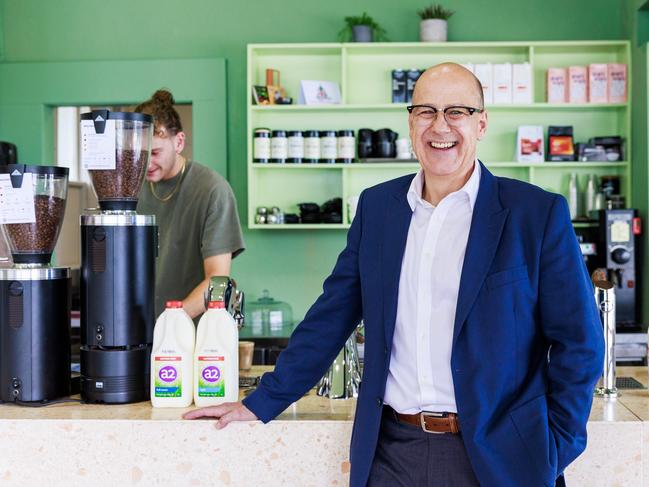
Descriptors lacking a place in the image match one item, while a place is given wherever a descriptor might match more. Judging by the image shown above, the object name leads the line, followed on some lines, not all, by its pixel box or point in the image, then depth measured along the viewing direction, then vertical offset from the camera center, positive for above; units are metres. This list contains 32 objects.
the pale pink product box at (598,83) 4.95 +0.85
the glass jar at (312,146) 5.03 +0.51
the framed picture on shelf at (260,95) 5.05 +0.80
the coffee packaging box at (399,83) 5.04 +0.87
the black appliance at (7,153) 5.04 +0.48
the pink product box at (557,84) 5.01 +0.86
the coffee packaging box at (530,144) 5.03 +0.52
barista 2.99 +0.08
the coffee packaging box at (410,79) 5.02 +0.89
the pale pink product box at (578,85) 4.98 +0.85
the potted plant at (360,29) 5.07 +1.20
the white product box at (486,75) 4.95 +0.90
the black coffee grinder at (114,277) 2.14 -0.10
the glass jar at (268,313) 5.11 -0.46
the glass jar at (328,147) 5.02 +0.50
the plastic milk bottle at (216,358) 2.08 -0.29
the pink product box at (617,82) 4.95 +0.86
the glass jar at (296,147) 5.02 +0.50
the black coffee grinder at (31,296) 2.14 -0.15
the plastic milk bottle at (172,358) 2.09 -0.29
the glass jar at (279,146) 5.00 +0.51
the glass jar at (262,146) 5.02 +0.51
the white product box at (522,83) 4.96 +0.85
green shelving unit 5.03 +0.72
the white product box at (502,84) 4.96 +0.85
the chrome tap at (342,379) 2.25 -0.37
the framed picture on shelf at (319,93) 5.07 +0.82
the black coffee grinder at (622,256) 4.68 -0.12
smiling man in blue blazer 1.66 -0.17
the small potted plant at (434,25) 5.04 +1.20
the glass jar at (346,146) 5.02 +0.51
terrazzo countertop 2.02 -0.49
